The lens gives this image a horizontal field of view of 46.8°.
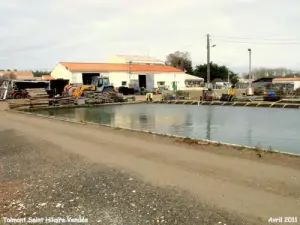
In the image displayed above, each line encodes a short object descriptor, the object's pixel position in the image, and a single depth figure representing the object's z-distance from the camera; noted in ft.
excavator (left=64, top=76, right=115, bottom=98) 120.45
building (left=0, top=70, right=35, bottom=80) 253.01
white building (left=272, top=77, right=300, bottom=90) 204.27
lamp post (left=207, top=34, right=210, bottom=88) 134.08
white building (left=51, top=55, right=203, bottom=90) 191.52
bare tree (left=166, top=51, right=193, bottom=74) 328.31
